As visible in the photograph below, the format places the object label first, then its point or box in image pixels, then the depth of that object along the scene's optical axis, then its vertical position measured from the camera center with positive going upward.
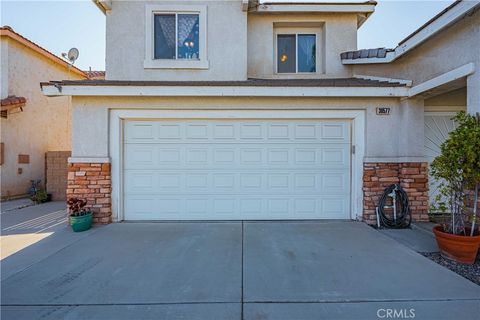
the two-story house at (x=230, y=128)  5.90 +0.71
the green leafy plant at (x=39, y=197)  8.65 -1.38
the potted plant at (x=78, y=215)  5.57 -1.30
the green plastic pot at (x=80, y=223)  5.55 -1.44
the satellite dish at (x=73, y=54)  10.08 +4.03
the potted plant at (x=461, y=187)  3.91 -0.47
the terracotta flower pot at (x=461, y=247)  3.93 -1.37
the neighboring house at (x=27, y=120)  9.09 +1.39
